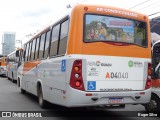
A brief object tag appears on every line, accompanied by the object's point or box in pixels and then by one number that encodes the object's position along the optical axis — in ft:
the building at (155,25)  71.22
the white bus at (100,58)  16.17
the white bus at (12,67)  54.71
